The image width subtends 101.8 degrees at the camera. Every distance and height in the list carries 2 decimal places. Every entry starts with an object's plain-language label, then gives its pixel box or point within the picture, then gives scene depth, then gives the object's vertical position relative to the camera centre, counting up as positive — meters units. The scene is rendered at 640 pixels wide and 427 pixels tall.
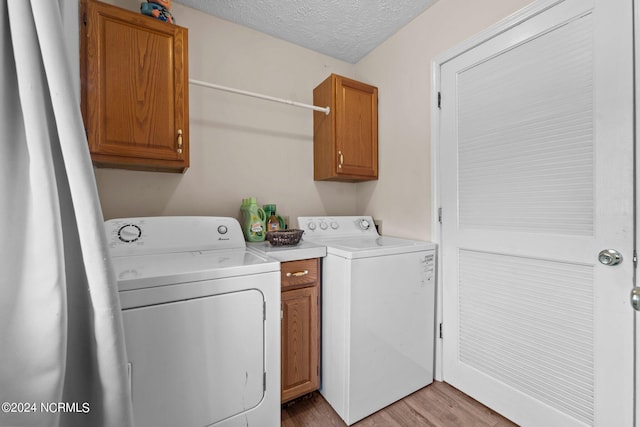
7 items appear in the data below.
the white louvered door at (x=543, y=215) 1.07 -0.02
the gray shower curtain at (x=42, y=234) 0.55 -0.05
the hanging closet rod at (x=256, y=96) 1.64 +0.82
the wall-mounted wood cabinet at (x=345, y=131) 2.07 +0.67
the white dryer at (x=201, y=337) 0.96 -0.51
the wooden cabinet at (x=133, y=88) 1.28 +0.66
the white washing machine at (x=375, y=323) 1.42 -0.66
